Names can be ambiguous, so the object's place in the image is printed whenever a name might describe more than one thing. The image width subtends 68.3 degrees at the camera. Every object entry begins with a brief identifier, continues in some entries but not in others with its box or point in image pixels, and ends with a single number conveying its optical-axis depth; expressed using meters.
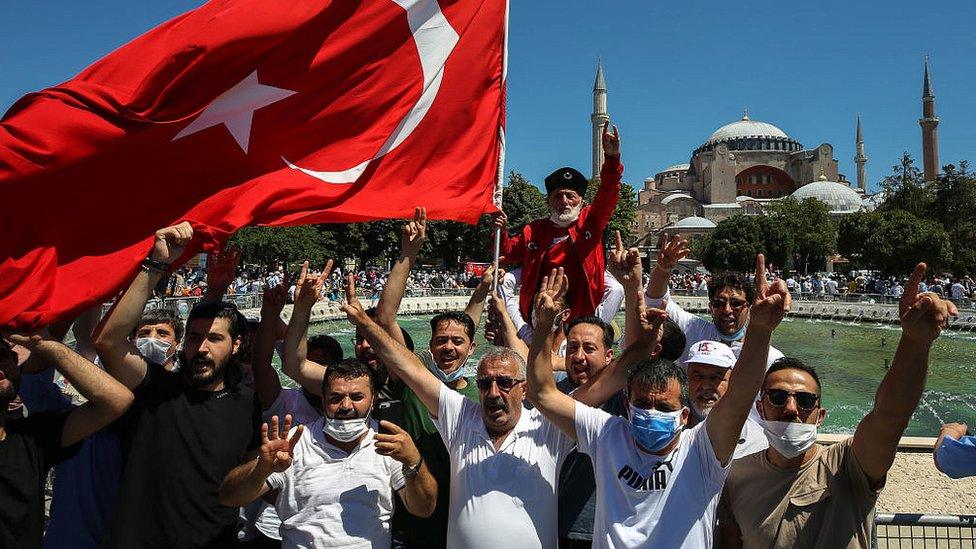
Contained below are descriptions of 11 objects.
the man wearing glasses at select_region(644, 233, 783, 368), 4.44
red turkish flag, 3.54
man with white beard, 5.50
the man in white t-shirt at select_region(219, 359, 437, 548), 3.01
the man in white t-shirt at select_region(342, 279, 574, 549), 3.09
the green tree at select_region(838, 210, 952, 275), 40.97
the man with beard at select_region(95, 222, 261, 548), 3.11
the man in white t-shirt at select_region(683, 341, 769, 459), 3.62
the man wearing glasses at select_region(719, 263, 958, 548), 2.68
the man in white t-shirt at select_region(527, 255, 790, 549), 2.76
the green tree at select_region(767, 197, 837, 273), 58.75
